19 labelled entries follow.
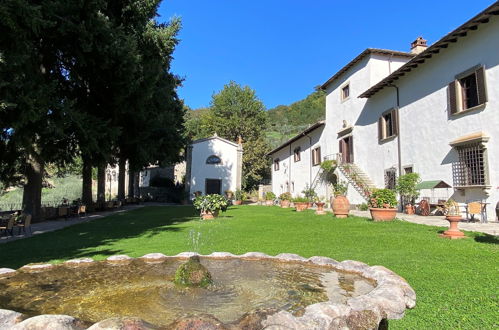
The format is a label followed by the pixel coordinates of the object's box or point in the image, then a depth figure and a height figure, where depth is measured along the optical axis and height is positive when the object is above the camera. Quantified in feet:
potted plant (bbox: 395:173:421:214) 54.49 +0.53
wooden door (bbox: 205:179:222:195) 114.42 +2.29
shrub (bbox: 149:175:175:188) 142.41 +4.67
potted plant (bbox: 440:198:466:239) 29.00 -2.73
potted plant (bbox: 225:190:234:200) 113.80 -0.45
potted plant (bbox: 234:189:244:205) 112.02 -1.46
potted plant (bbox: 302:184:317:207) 83.92 -0.74
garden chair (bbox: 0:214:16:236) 36.24 -3.13
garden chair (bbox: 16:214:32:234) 39.03 -3.19
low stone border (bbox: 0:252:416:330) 8.21 -3.33
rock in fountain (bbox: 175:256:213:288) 14.99 -3.68
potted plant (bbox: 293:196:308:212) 72.95 -2.36
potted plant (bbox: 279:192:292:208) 91.25 -2.24
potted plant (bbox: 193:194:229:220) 52.99 -1.88
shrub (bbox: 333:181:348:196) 71.67 +0.99
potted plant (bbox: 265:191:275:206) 108.53 -1.83
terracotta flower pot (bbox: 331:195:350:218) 50.78 -2.28
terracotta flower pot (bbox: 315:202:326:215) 60.60 -2.91
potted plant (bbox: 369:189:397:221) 42.73 -1.85
